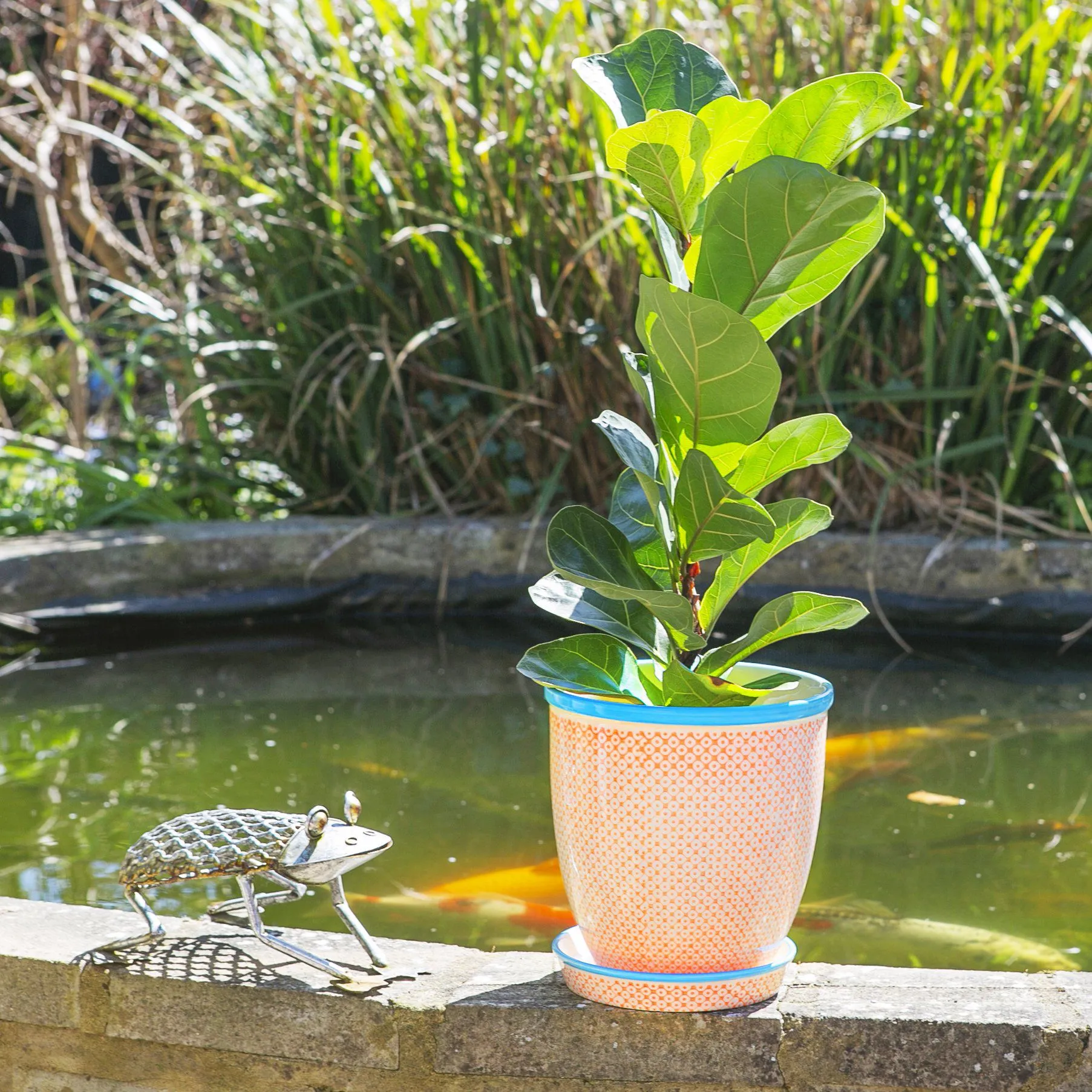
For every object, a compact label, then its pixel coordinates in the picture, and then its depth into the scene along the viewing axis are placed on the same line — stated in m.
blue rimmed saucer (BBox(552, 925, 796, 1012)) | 1.80
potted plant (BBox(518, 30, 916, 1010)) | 1.73
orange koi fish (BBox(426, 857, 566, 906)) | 2.28
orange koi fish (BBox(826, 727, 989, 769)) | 2.75
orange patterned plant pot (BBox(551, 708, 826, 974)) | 1.77
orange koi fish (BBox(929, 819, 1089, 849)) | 2.42
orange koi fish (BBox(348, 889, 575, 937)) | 2.21
